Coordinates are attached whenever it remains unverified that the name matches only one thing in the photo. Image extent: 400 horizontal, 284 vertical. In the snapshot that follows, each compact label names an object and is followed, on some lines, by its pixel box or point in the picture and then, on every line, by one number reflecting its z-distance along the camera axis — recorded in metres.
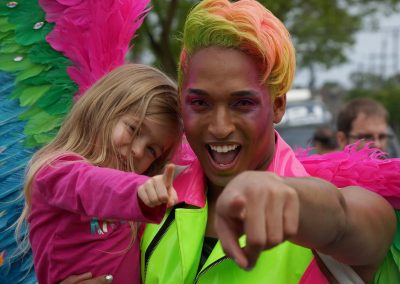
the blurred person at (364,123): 5.79
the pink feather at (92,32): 3.07
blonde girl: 2.26
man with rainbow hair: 2.15
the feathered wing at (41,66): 3.09
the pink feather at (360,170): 2.30
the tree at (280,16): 12.55
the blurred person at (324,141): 7.20
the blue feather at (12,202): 3.16
